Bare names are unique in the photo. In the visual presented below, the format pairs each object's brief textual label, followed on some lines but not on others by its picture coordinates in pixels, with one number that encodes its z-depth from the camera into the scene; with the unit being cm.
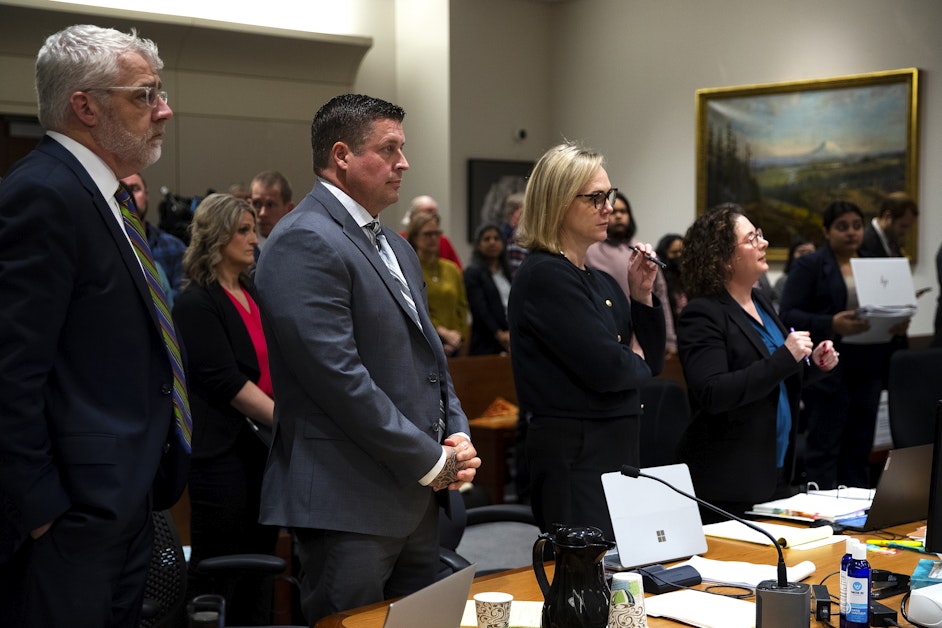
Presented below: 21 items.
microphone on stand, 165
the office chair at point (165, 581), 228
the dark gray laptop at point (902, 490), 241
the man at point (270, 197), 412
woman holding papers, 517
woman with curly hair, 288
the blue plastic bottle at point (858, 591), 177
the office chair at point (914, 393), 364
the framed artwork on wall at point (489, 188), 829
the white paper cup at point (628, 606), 174
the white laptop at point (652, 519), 219
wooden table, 192
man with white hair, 170
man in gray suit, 213
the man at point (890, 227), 592
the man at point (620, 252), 536
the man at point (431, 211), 626
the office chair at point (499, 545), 478
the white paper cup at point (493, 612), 175
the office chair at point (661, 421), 326
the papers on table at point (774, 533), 244
